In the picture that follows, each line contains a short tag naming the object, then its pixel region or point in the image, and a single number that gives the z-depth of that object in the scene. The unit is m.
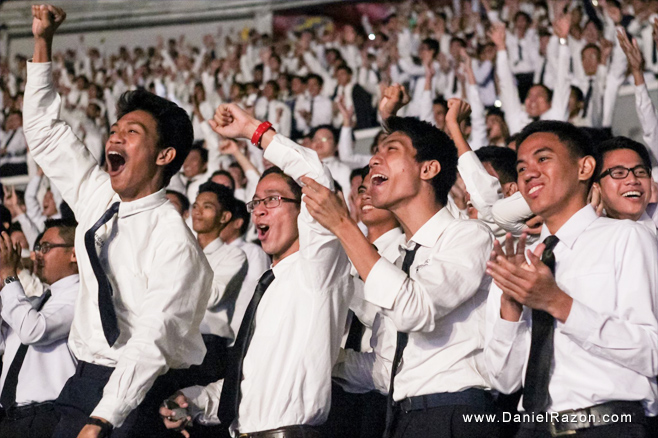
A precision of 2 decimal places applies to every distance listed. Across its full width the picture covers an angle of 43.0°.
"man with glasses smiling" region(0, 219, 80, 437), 3.41
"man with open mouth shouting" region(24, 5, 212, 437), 2.65
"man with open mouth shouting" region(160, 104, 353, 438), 2.65
